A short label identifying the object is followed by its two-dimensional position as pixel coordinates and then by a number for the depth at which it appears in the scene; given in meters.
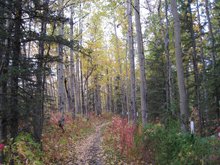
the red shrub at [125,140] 8.94
